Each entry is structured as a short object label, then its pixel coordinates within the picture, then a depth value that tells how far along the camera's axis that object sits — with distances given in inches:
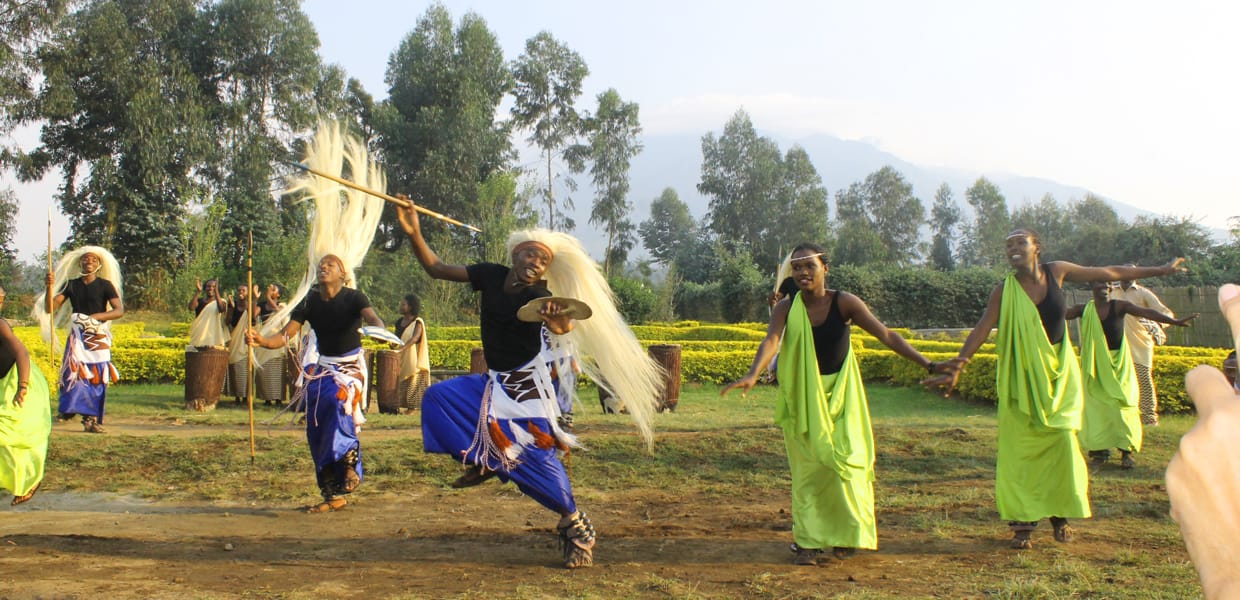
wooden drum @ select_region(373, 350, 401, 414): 488.1
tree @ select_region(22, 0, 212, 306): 1261.1
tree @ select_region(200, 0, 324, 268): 1387.8
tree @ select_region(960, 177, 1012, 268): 3095.5
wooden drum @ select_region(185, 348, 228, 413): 497.4
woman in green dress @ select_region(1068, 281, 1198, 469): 341.7
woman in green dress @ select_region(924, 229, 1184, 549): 237.1
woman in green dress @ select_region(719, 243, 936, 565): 222.4
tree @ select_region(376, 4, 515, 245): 1534.2
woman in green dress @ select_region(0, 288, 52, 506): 265.0
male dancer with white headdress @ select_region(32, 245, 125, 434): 394.6
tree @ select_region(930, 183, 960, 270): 3408.0
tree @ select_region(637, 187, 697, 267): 3174.2
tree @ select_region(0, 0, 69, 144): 1175.6
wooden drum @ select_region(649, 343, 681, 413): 500.4
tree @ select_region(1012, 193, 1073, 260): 2930.6
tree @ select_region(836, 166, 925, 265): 3051.2
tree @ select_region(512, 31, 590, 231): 1757.0
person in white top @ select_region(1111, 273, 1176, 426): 426.3
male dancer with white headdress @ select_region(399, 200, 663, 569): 221.1
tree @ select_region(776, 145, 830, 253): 2300.7
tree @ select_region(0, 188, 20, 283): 1182.6
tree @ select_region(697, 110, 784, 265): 2348.7
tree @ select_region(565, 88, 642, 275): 1872.5
